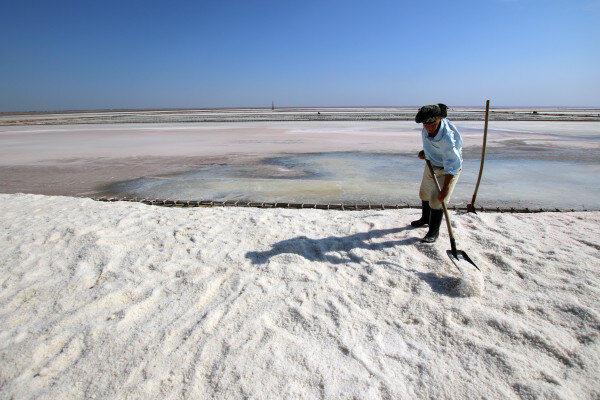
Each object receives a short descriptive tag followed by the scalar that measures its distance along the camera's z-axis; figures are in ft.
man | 10.48
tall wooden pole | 15.40
